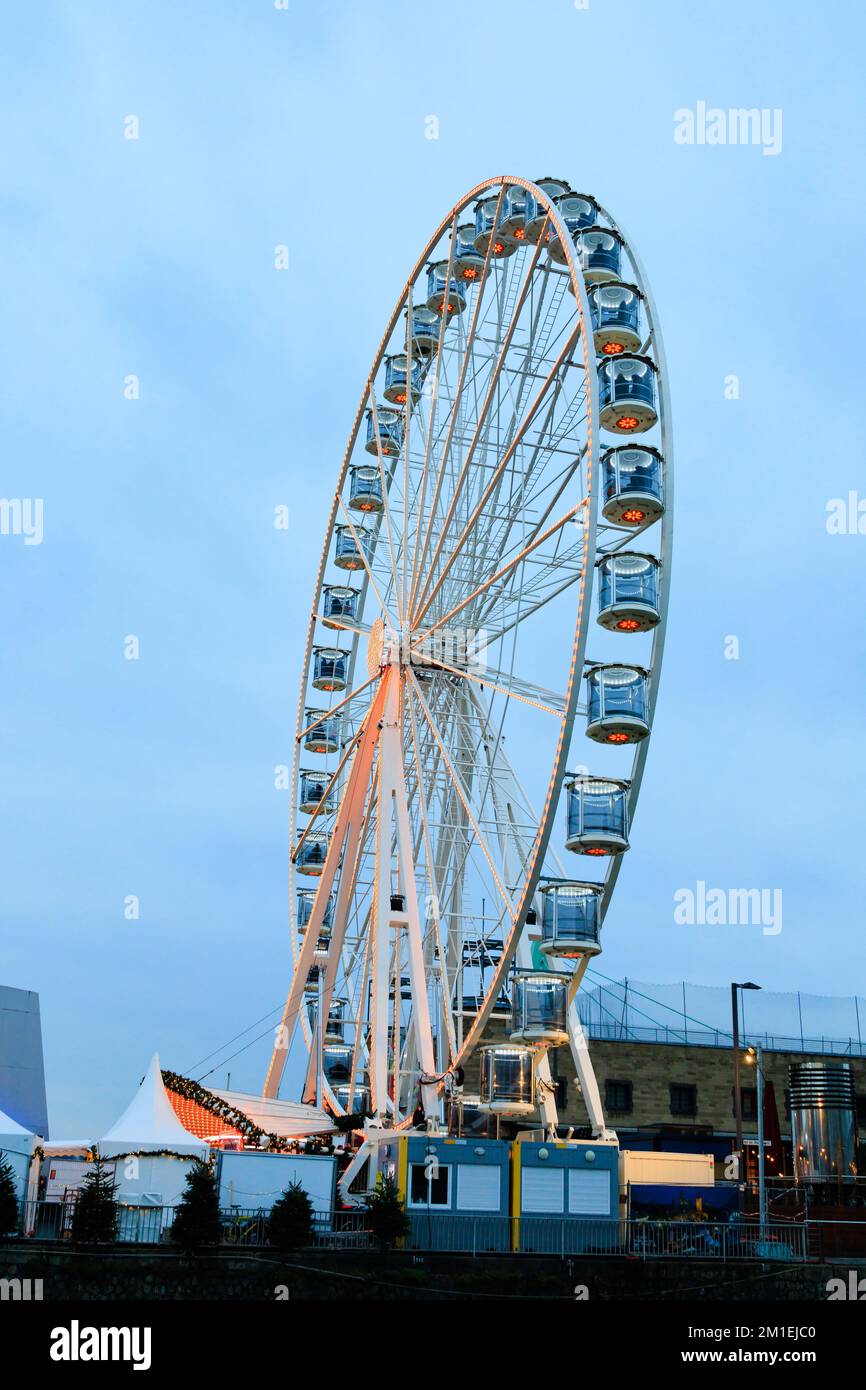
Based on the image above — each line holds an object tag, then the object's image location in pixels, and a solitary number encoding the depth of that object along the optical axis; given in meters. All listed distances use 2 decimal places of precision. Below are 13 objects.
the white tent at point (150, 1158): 28.03
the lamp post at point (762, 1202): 29.11
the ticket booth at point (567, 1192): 26.67
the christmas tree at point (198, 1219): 23.52
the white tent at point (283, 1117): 35.78
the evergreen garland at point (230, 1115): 30.39
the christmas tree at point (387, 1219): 24.98
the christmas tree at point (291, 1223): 24.41
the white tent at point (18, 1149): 26.97
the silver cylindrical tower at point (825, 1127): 30.41
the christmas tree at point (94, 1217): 23.94
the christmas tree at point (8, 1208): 23.59
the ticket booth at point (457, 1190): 26.28
